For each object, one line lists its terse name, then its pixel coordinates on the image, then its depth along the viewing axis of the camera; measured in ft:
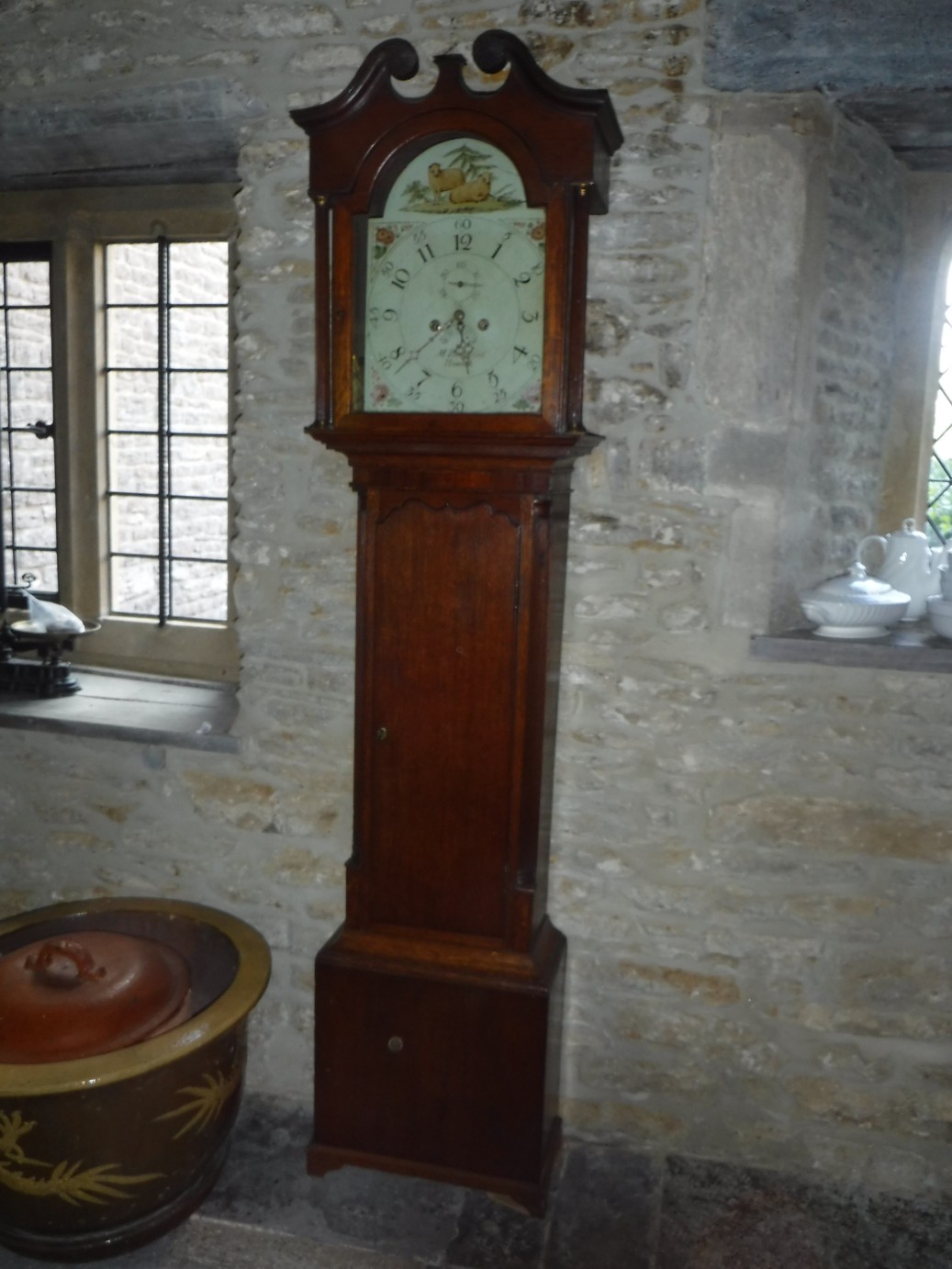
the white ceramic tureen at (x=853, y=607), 7.57
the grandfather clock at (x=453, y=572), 6.63
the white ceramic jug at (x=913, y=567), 8.26
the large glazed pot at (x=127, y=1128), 6.37
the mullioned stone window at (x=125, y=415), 9.98
